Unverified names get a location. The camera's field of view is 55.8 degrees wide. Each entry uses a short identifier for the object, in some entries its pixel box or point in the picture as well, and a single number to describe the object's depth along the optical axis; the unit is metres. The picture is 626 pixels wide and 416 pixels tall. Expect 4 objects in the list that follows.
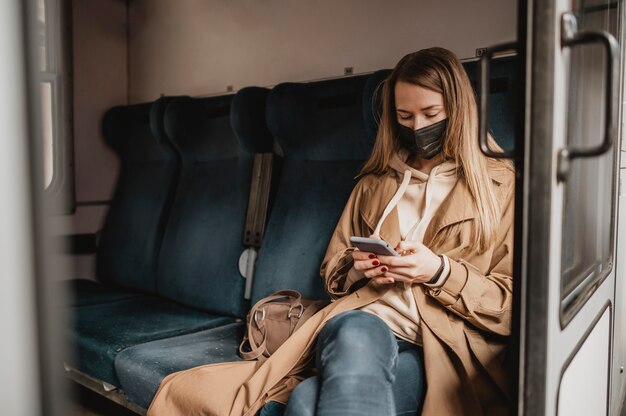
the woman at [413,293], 1.59
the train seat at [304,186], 2.54
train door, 1.07
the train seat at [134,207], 3.45
